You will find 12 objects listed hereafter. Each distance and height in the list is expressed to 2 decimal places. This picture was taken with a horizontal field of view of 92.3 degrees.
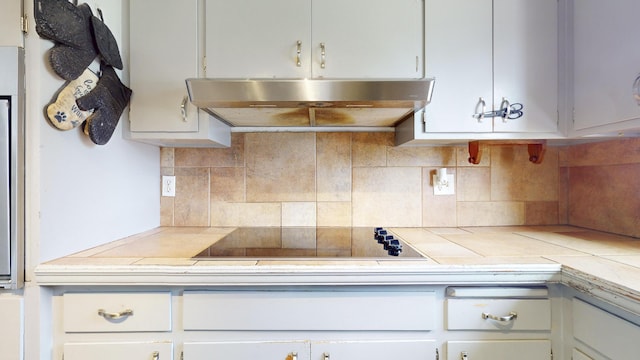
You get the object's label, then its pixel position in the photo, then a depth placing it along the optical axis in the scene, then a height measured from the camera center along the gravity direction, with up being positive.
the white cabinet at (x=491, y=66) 1.20 +0.46
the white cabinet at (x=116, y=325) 0.88 -0.41
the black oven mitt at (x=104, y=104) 1.01 +0.26
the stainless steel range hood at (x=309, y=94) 0.99 +0.29
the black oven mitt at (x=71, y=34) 0.86 +0.45
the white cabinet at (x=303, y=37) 1.18 +0.56
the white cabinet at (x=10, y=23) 0.84 +0.44
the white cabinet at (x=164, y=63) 1.19 +0.47
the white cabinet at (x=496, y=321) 0.90 -0.41
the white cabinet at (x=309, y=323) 0.89 -0.41
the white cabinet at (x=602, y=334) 0.72 -0.38
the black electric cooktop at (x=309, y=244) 1.00 -0.23
